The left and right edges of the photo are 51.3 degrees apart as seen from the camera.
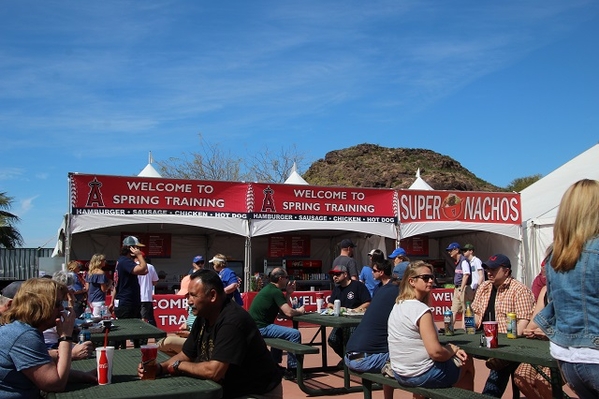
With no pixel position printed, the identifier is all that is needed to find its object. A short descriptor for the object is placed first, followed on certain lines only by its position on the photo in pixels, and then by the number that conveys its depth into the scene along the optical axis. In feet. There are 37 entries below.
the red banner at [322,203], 44.68
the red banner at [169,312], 41.29
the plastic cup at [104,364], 11.54
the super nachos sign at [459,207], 48.84
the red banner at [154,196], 40.78
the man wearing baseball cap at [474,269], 39.50
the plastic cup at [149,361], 11.73
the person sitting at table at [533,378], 16.17
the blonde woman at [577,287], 9.16
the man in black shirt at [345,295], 26.94
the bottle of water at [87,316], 20.21
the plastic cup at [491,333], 15.62
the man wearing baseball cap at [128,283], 27.48
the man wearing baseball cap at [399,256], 28.86
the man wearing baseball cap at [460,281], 38.09
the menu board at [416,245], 57.77
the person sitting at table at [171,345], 15.97
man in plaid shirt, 17.84
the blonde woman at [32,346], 10.92
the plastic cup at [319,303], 28.41
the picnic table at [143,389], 10.44
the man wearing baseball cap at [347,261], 31.48
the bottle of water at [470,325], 18.98
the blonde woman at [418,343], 14.26
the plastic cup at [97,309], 22.15
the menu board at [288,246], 52.90
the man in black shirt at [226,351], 11.40
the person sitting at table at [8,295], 14.15
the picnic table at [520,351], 14.02
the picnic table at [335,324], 23.00
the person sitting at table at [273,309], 24.86
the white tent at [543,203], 51.65
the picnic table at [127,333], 18.56
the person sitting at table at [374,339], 17.69
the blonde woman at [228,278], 27.96
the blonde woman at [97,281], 28.84
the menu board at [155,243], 49.32
